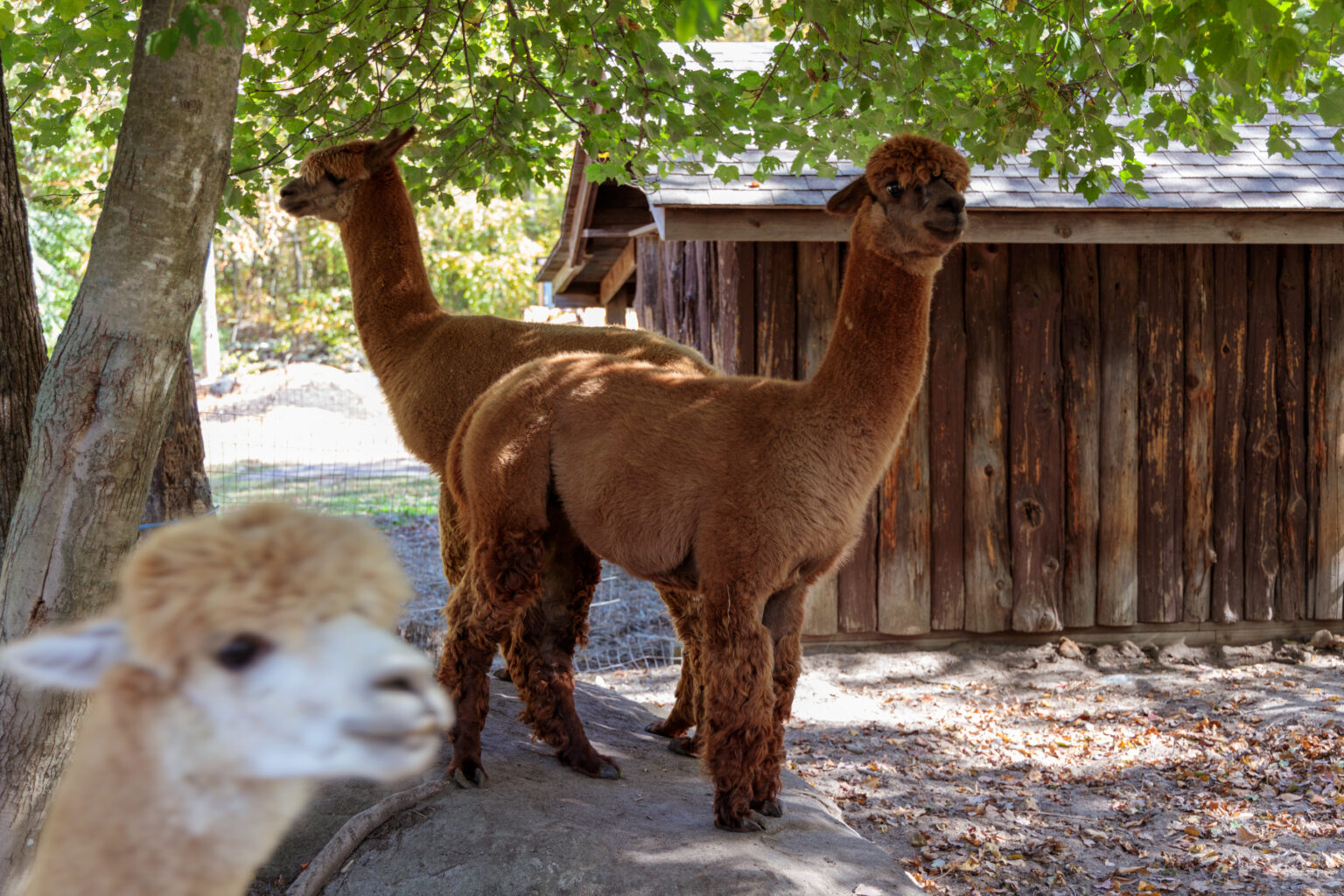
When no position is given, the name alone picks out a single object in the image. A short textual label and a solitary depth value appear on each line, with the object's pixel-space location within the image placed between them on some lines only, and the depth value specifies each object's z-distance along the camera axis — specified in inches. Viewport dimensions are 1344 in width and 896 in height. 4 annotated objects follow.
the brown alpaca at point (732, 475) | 141.9
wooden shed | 299.1
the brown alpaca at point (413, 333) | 196.2
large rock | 131.6
